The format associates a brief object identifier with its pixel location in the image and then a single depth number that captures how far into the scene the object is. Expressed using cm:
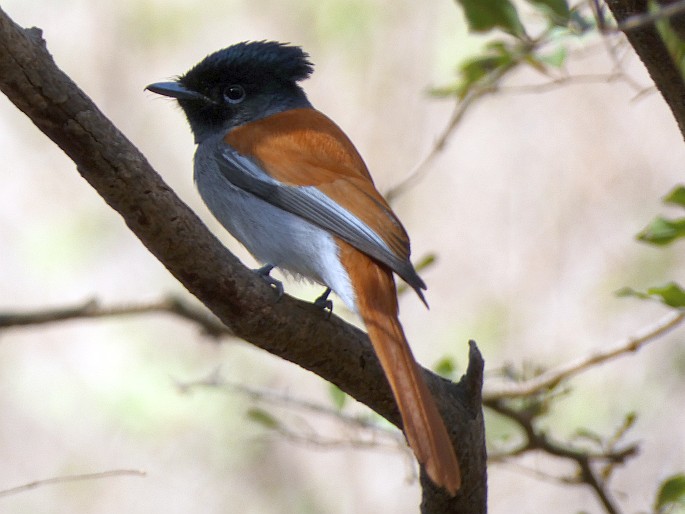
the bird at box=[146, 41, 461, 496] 553
